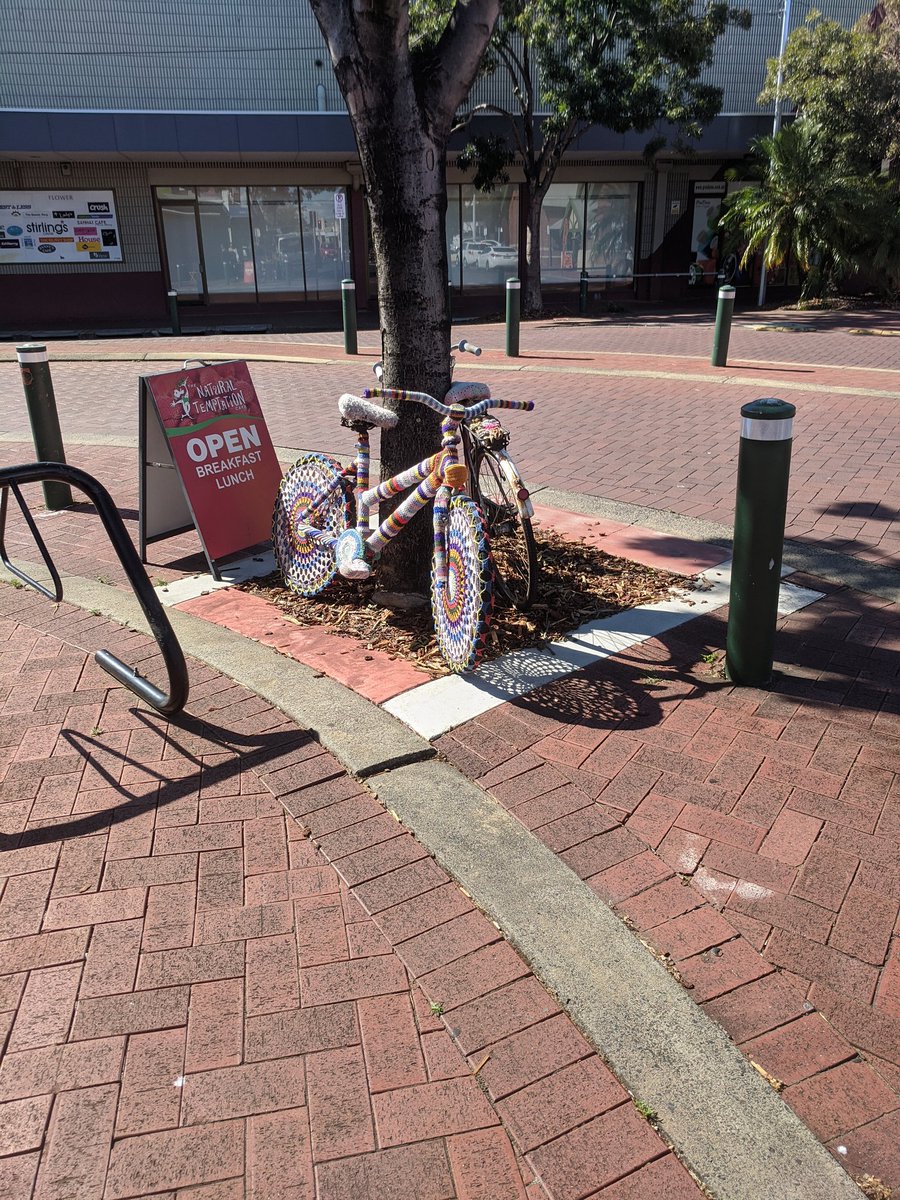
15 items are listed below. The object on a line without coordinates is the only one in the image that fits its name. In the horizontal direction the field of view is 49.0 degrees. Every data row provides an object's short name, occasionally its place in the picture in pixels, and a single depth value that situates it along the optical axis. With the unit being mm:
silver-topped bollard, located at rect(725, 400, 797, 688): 3875
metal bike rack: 3545
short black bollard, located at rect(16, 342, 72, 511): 6902
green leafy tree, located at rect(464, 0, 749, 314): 18672
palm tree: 19953
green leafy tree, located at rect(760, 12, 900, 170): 20625
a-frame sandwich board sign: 5676
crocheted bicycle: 4066
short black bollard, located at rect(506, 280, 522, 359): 13867
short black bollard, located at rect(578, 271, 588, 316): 22047
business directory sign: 22266
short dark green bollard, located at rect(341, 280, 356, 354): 15156
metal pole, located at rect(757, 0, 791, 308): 21906
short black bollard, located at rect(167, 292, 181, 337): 18578
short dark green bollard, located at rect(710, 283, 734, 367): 12477
